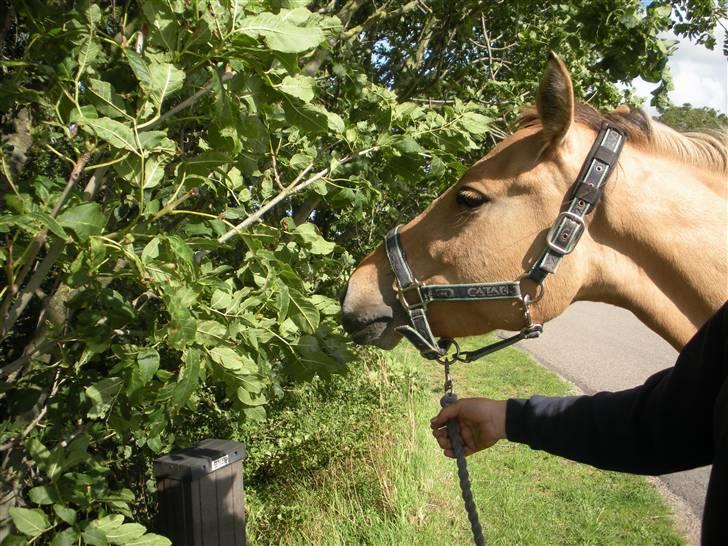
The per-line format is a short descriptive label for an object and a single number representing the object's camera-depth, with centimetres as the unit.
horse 195
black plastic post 244
